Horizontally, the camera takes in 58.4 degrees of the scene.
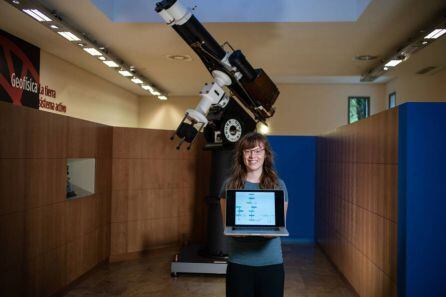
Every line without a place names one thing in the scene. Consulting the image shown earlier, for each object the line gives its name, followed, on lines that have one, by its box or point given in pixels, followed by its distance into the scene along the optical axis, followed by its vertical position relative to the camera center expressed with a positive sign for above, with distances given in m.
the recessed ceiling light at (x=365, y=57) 5.75 +1.54
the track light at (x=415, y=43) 4.20 +1.45
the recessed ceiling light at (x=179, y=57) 5.87 +1.54
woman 1.95 -0.47
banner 4.87 +1.14
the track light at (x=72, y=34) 3.76 +1.45
